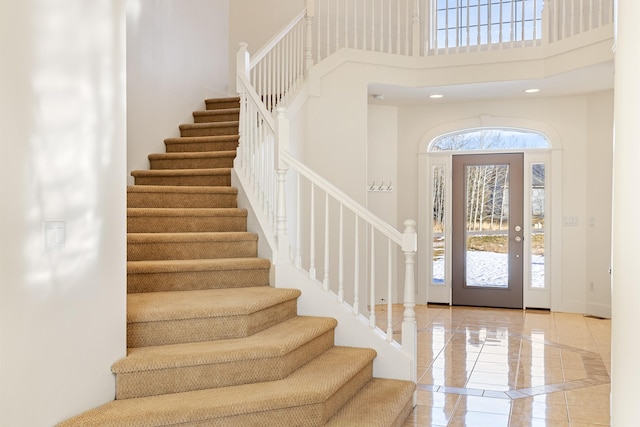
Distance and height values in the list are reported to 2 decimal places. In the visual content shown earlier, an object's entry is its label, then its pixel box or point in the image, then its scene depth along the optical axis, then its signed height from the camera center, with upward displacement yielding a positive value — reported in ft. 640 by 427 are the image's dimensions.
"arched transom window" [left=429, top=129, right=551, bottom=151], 24.85 +2.94
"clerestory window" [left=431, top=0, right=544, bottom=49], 23.02 +8.00
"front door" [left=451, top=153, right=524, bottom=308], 24.90 -1.08
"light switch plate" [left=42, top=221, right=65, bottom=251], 7.57 -0.40
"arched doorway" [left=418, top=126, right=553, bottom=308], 24.64 -0.51
